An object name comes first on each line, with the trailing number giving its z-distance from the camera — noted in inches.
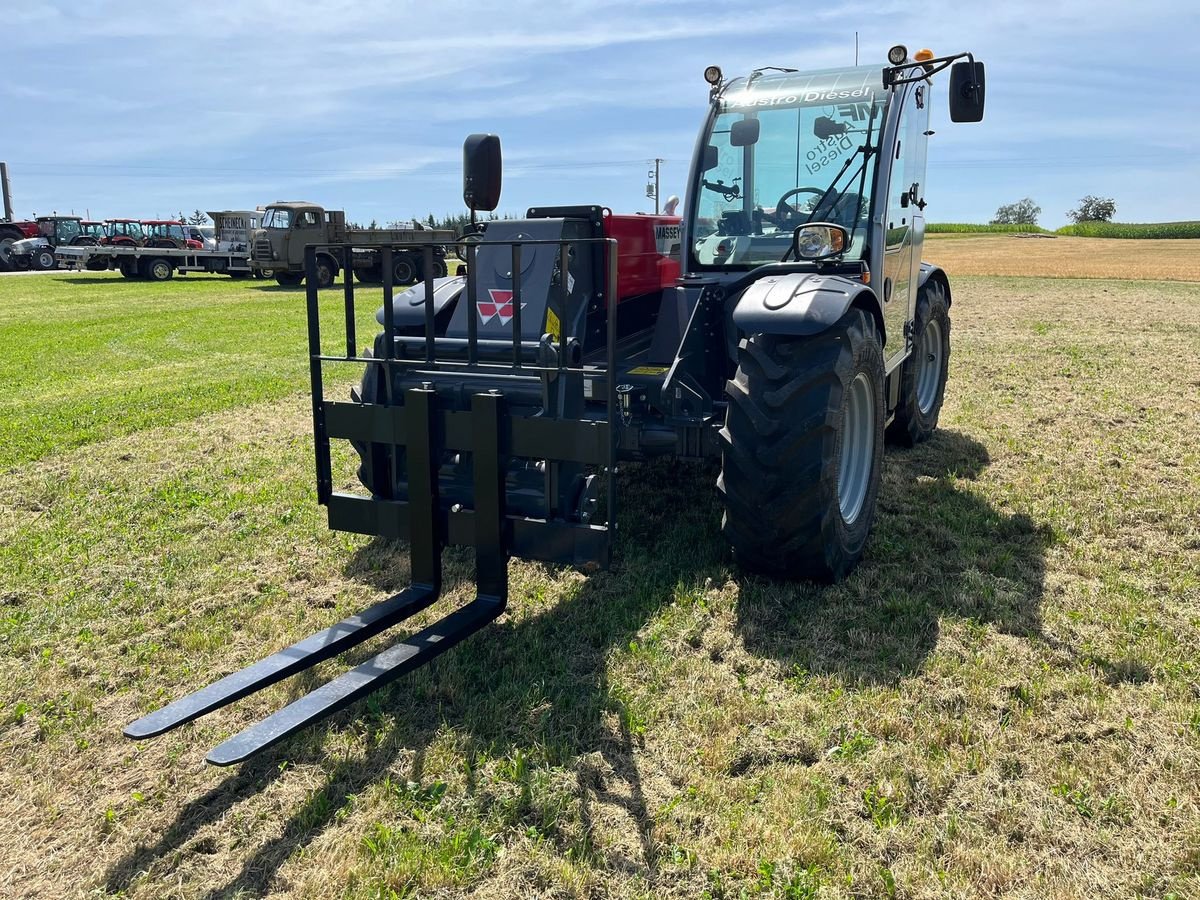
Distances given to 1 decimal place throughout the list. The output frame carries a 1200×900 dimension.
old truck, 981.2
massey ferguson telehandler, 137.9
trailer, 1165.1
